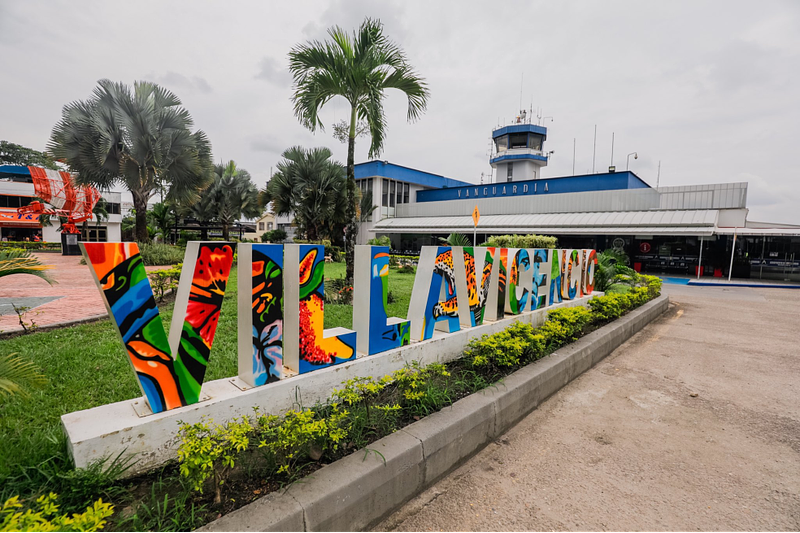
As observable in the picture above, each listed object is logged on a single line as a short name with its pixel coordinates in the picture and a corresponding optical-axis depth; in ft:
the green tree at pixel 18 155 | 168.35
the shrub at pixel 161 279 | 22.56
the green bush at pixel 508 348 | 12.75
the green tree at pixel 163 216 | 91.35
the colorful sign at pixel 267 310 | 7.37
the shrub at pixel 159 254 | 51.81
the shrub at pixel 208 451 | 6.13
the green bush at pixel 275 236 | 104.60
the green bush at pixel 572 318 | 16.83
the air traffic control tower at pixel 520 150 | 111.34
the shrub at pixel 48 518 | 4.72
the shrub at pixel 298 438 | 7.03
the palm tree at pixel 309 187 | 64.80
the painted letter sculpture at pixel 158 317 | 7.12
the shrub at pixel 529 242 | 46.19
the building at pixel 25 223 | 105.81
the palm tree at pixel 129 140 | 45.21
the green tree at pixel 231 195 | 79.36
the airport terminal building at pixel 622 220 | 62.03
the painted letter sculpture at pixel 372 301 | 11.59
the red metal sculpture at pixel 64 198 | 67.05
